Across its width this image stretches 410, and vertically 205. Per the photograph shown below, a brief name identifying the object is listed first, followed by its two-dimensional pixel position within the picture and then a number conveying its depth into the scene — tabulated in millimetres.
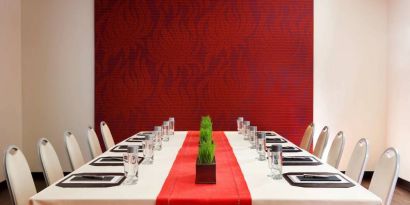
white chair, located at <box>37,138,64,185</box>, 3647
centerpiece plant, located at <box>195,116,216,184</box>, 2705
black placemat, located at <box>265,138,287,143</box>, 4996
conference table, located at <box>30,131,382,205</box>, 2414
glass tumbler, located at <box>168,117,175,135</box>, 5793
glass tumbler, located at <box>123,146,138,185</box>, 2809
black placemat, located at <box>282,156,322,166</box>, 3512
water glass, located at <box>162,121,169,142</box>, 5247
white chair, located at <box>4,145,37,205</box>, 2910
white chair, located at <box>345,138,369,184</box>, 3520
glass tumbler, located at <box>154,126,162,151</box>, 4440
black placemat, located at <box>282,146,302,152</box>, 4298
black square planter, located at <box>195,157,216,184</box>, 2705
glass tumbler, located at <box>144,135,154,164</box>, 3574
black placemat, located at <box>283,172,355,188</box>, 2684
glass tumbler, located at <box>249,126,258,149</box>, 4551
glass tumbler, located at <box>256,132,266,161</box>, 3758
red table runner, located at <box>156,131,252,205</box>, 2389
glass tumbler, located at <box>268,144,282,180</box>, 2888
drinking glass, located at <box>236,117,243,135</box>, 5956
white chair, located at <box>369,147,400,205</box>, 2818
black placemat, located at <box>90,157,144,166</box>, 3510
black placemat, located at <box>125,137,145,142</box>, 5160
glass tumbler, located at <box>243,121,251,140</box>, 5453
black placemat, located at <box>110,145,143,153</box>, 4332
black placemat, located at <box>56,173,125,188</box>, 2691
